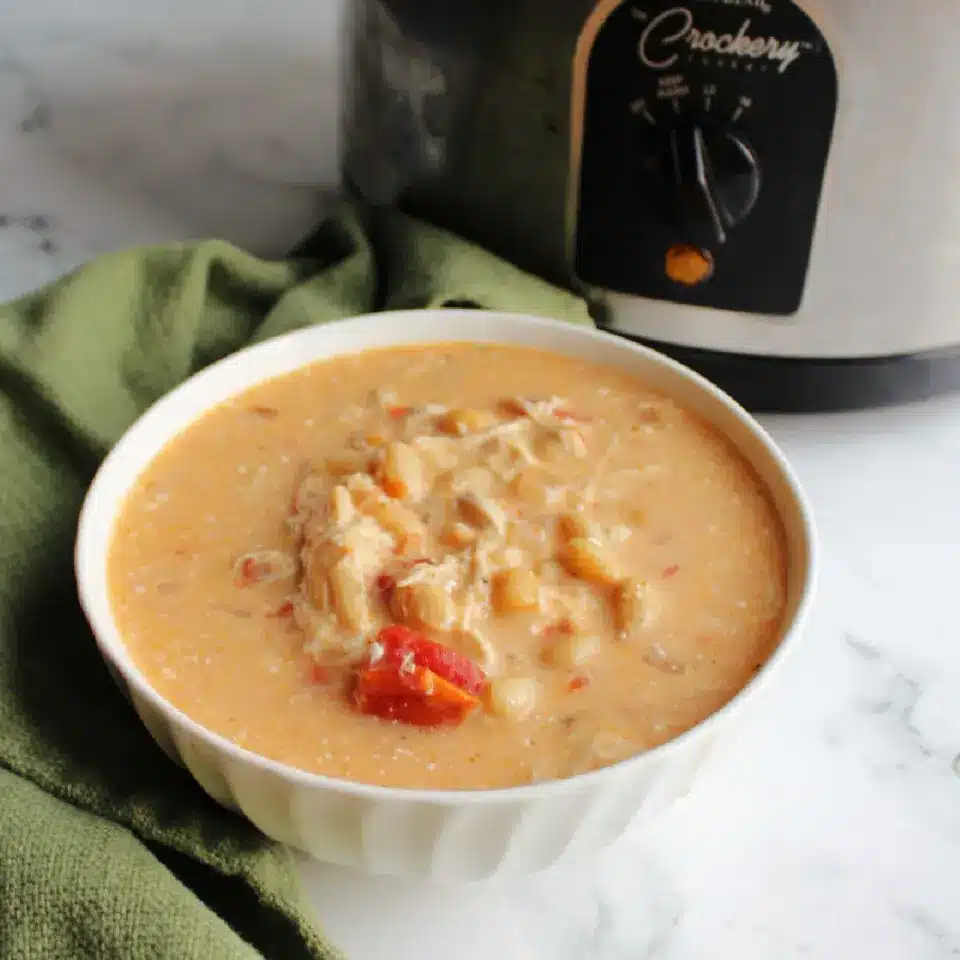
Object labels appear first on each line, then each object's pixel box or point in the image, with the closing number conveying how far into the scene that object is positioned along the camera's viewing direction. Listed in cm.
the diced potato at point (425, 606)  51
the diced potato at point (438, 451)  56
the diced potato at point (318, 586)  52
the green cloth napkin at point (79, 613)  49
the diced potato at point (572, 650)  51
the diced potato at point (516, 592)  52
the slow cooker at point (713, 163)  57
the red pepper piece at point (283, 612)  52
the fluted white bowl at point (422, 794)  48
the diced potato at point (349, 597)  51
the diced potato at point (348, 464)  56
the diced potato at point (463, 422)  57
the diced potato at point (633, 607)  52
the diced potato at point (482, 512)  54
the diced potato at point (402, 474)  55
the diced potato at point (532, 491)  55
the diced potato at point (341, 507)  53
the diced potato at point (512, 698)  50
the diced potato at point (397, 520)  54
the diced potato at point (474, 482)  55
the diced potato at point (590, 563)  53
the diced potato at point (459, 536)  53
